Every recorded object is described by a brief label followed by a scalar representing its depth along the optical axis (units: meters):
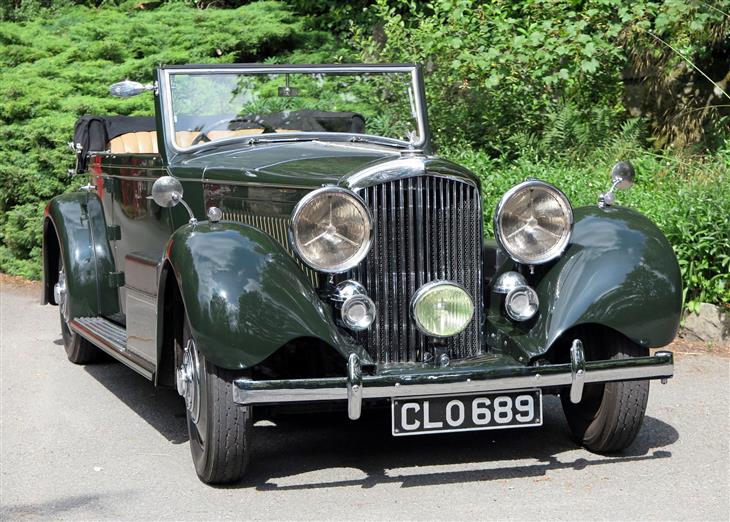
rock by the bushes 6.98
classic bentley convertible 4.20
